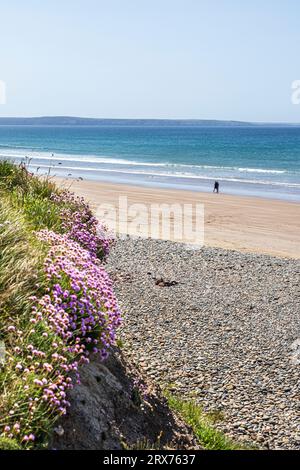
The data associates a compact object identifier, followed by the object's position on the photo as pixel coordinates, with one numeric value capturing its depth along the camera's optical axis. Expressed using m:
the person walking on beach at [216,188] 39.62
